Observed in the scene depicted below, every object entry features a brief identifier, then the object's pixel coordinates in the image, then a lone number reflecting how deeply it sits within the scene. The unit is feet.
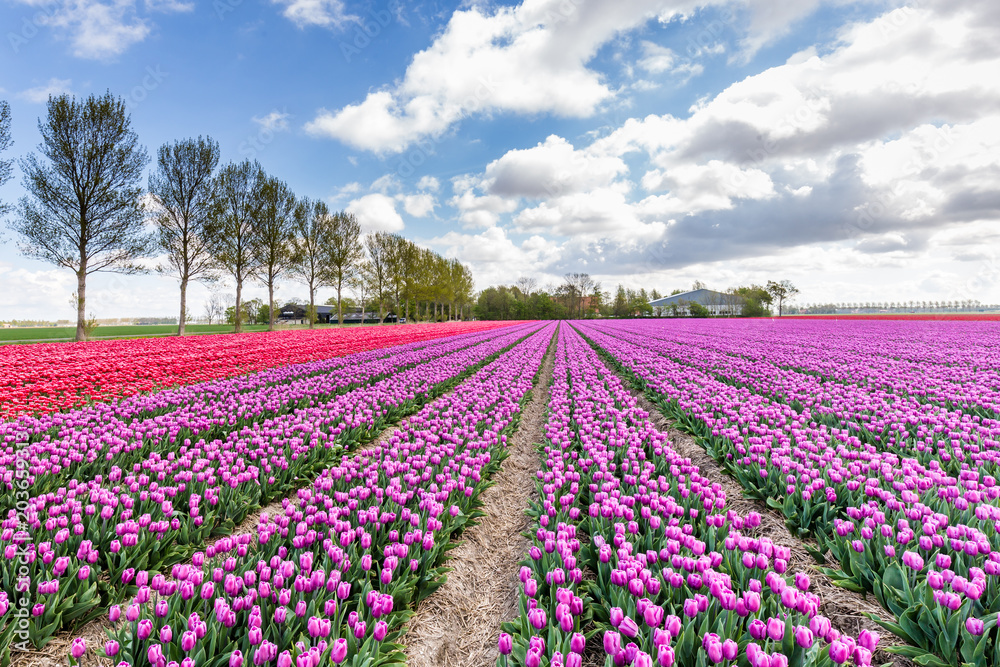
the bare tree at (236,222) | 101.71
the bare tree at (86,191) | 73.05
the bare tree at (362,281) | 150.75
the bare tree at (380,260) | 180.14
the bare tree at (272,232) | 114.42
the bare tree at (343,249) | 137.59
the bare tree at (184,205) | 93.35
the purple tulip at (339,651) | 5.86
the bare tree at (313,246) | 127.13
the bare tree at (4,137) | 64.13
